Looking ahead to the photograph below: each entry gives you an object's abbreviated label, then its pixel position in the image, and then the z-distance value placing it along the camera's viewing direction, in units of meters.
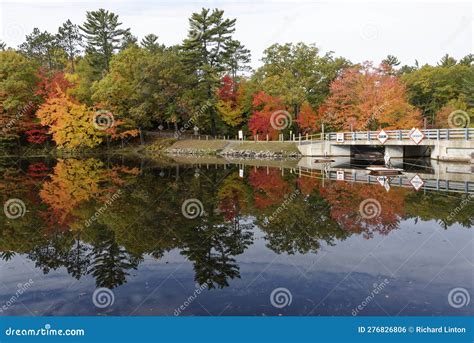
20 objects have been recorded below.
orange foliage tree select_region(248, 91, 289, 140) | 51.00
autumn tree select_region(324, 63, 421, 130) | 44.97
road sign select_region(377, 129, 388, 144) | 37.82
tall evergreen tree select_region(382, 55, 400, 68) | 95.06
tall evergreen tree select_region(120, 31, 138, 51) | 80.46
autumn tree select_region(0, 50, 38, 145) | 50.50
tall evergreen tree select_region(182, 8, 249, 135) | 54.09
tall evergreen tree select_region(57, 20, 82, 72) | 84.44
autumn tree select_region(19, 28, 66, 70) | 84.12
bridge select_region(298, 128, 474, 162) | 35.09
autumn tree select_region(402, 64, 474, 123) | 63.09
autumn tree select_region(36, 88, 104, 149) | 52.69
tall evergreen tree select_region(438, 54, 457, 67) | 78.32
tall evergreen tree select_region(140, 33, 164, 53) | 76.88
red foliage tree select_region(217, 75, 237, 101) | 59.34
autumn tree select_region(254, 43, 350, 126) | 49.56
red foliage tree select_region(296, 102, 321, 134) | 49.69
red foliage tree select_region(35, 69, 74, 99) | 54.36
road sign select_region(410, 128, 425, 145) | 35.88
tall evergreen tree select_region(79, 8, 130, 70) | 64.44
